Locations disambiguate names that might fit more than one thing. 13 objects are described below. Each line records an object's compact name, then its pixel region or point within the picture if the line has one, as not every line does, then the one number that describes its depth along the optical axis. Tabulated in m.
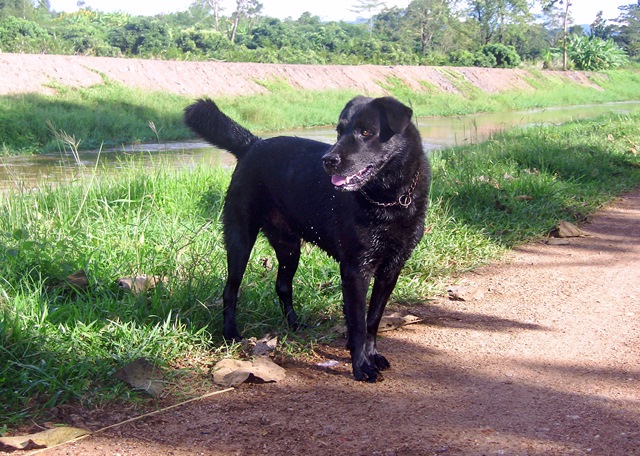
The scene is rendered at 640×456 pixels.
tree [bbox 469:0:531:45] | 56.00
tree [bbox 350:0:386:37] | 64.88
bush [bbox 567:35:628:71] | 49.28
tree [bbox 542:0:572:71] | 40.50
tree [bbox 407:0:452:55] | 52.44
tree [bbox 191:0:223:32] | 52.28
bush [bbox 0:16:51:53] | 21.91
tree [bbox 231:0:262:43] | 50.66
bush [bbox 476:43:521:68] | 42.91
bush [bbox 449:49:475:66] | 40.62
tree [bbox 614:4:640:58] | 71.12
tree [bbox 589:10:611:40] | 78.50
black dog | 3.36
